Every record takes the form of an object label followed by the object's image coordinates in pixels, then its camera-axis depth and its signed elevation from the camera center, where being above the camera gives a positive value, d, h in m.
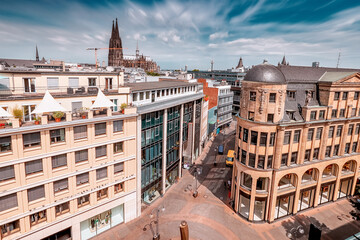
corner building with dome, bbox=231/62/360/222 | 34.91 -8.91
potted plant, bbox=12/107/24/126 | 25.55 -4.19
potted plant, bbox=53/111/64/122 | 26.86 -4.51
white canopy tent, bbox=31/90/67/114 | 25.64 -3.33
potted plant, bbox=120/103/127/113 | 32.97 -3.90
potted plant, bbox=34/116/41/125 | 26.02 -4.99
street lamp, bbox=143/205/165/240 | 32.98 -22.67
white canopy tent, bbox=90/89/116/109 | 29.87 -3.12
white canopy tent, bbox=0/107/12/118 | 23.58 -3.92
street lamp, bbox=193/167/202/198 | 44.40 -21.74
